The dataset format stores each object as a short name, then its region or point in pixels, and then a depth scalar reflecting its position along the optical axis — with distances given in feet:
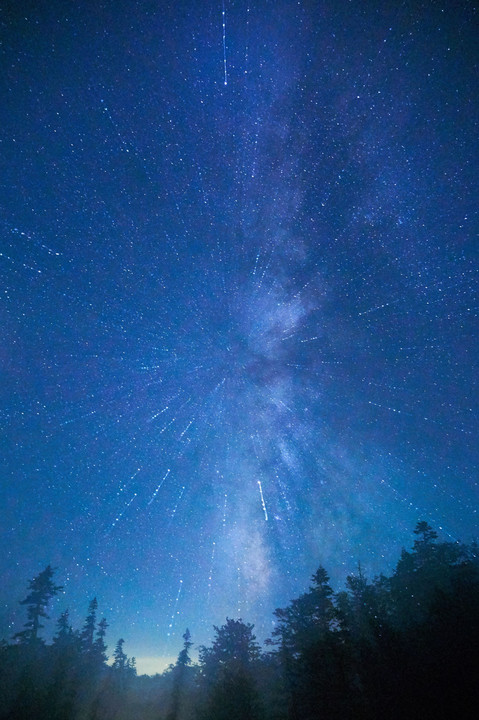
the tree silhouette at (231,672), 66.18
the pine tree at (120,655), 214.48
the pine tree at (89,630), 149.28
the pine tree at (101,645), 155.63
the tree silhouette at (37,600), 128.47
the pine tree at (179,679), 124.36
